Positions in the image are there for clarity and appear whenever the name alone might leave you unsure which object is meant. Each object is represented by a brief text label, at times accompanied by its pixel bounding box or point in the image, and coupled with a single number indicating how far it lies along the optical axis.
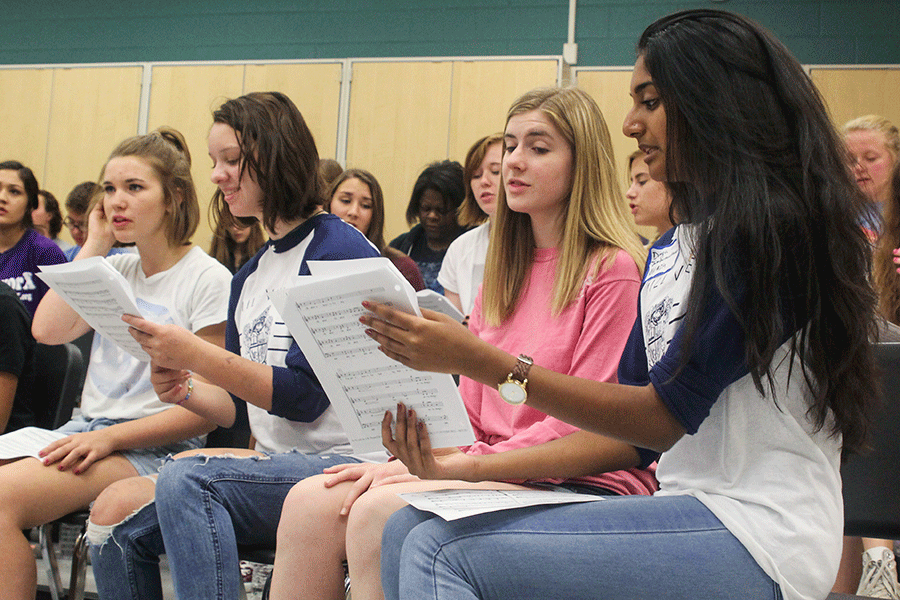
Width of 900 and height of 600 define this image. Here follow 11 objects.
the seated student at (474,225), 2.79
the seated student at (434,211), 3.41
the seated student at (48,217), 4.14
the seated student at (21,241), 2.91
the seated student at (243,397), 1.42
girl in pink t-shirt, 1.16
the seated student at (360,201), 3.10
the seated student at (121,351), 1.64
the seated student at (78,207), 4.34
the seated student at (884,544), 1.84
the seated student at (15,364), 1.97
